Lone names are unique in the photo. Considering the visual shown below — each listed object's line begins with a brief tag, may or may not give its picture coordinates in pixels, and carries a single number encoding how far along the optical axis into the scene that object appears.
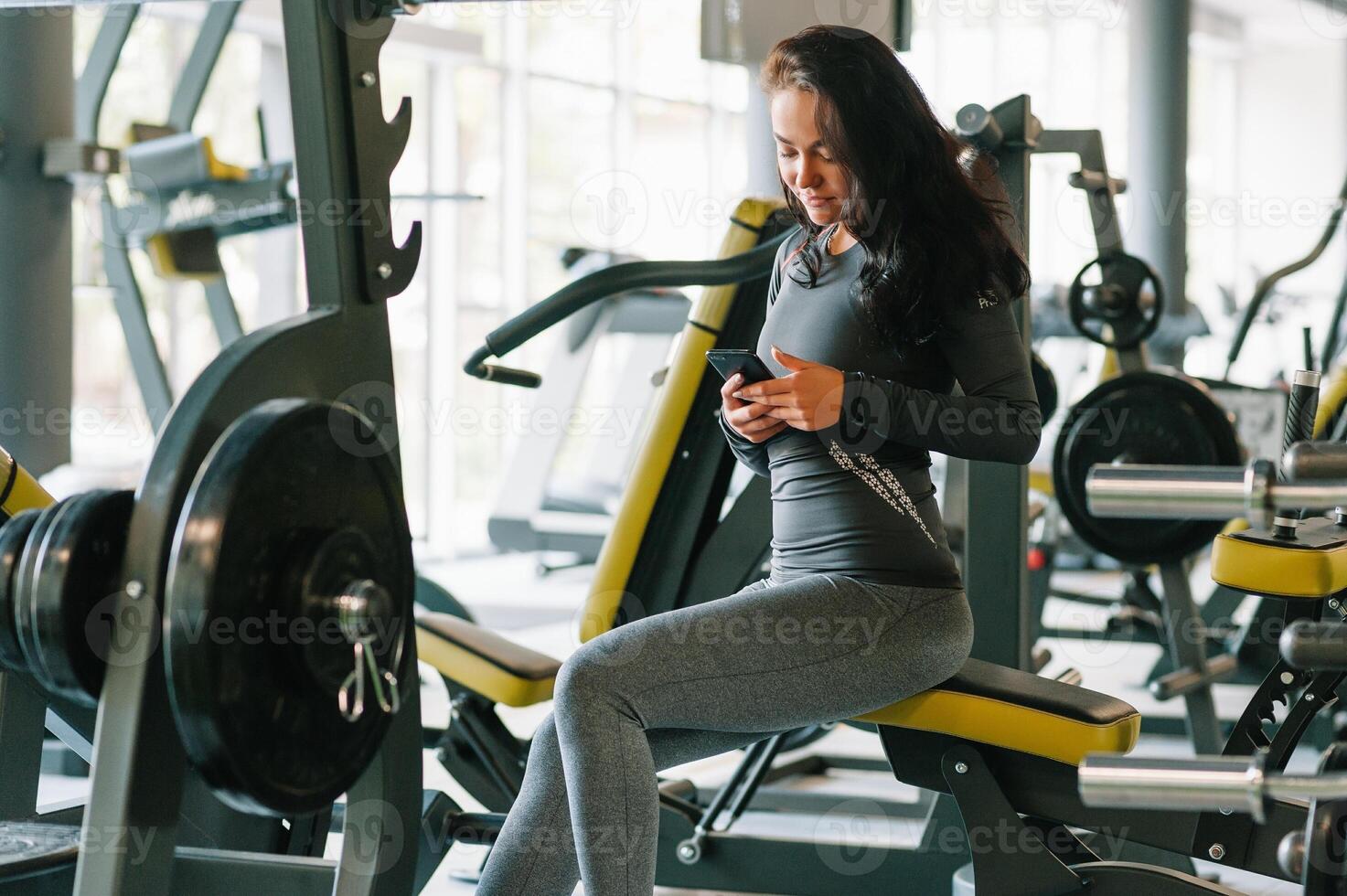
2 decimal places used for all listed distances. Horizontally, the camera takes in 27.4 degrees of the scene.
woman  3.32
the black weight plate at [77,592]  3.06
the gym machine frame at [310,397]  3.07
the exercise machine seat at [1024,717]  3.44
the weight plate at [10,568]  3.11
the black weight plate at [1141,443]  4.71
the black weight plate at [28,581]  3.08
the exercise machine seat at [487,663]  3.96
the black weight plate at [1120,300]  5.06
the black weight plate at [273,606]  2.92
